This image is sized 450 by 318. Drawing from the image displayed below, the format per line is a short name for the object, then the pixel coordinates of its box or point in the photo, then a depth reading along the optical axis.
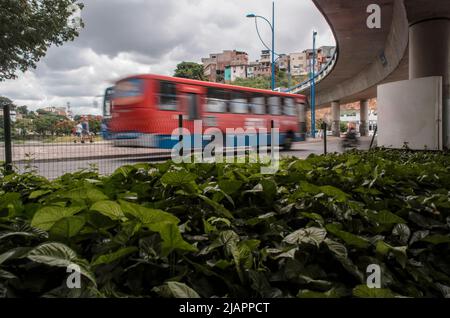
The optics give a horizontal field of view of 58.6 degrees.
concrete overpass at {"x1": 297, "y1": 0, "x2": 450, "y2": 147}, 12.86
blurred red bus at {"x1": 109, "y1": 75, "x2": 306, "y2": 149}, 11.01
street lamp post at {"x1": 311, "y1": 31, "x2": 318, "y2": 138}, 33.63
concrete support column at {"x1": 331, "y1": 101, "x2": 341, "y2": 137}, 46.88
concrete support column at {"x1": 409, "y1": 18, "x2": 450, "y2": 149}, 13.34
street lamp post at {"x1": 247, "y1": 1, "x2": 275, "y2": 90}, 24.93
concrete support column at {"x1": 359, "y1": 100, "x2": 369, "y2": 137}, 49.12
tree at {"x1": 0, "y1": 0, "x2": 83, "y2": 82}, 14.59
